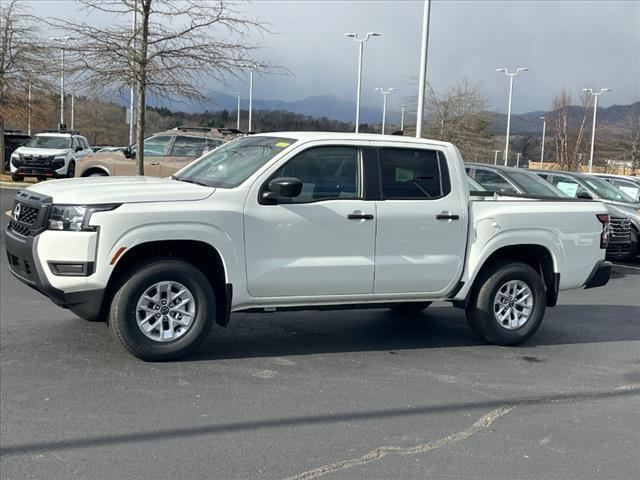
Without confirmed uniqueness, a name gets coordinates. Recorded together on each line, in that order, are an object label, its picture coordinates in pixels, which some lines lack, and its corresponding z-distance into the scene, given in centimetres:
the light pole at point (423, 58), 1984
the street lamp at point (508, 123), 4013
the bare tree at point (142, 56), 1738
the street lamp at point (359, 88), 3221
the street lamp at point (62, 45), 1778
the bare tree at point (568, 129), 3981
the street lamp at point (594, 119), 4184
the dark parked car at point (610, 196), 1367
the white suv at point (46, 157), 2477
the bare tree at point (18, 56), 2759
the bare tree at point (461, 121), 2892
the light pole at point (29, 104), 2923
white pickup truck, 575
